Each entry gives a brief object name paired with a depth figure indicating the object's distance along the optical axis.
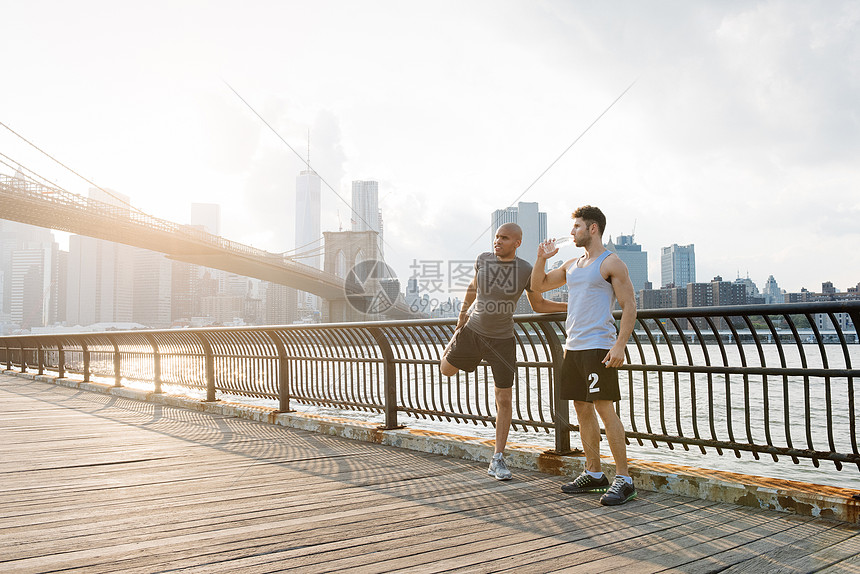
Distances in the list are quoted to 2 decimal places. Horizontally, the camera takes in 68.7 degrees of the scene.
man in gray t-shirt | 4.28
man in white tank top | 3.71
